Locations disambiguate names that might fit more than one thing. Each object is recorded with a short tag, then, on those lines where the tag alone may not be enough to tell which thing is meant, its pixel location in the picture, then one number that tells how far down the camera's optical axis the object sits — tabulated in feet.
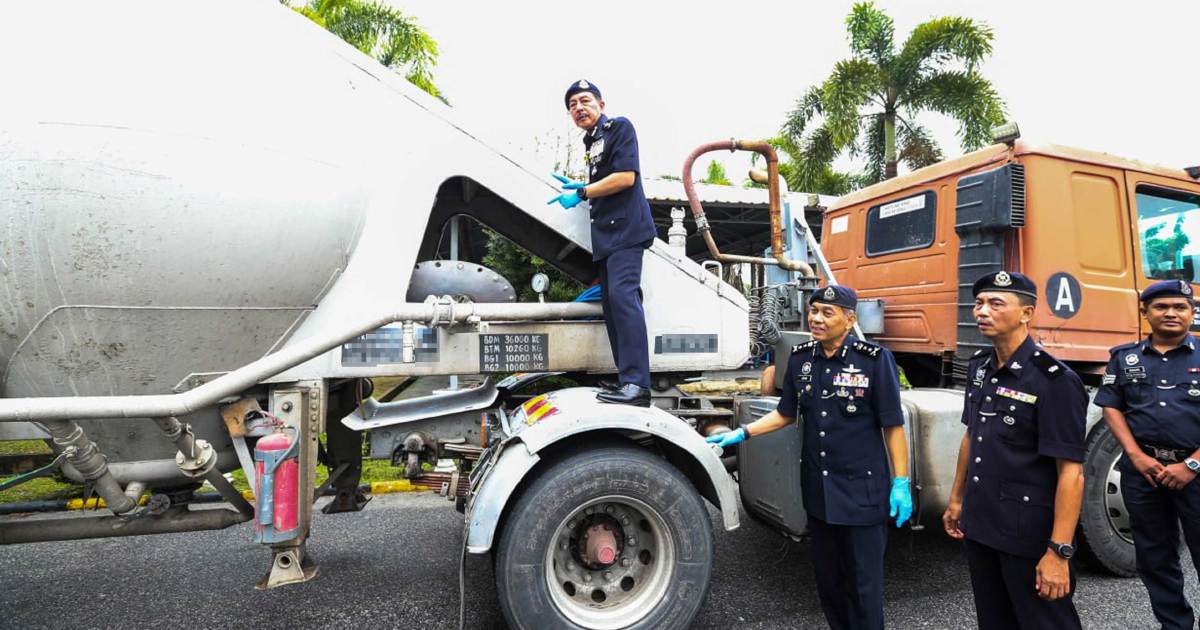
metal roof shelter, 33.68
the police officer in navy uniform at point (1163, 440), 8.72
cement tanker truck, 6.93
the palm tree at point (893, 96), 45.09
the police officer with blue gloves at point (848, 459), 7.95
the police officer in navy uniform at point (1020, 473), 6.48
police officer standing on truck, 8.95
